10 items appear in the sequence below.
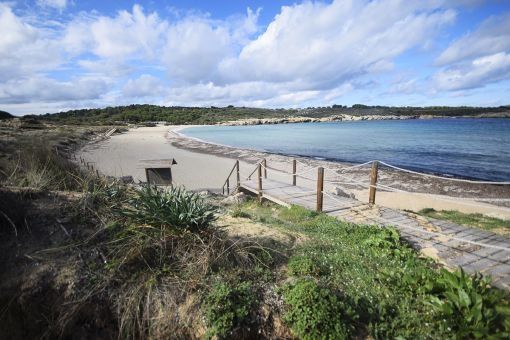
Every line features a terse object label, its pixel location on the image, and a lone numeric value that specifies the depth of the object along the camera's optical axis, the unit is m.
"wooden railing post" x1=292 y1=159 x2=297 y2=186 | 12.48
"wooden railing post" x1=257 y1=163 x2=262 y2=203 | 11.38
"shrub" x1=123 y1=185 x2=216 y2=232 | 4.02
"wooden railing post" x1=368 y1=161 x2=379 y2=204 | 7.80
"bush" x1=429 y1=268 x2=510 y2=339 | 3.03
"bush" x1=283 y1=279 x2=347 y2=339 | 3.14
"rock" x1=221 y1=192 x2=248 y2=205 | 11.40
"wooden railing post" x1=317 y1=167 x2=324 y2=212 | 8.24
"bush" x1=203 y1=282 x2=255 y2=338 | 3.14
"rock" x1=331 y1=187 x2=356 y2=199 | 13.09
